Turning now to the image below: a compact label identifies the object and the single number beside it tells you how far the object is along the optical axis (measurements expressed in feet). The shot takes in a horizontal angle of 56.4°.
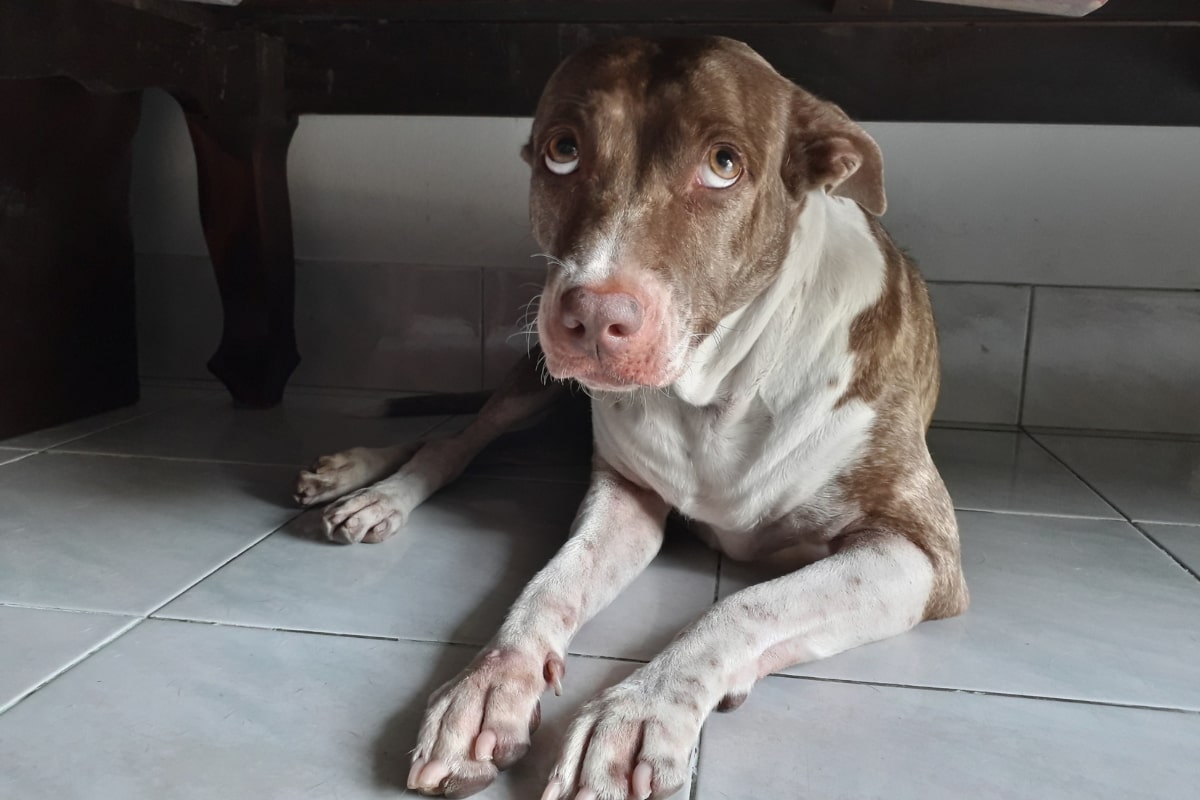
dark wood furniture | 2.62
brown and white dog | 1.73
